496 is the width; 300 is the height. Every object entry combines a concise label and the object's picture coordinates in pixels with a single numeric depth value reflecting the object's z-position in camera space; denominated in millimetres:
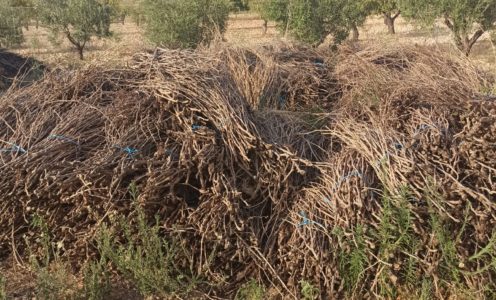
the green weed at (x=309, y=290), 3314
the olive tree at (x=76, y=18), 19812
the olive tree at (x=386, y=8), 27469
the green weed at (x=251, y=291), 3401
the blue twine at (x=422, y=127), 3950
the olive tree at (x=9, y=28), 22234
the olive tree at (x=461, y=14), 15680
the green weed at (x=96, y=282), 3318
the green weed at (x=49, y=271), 3244
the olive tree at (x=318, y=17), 17016
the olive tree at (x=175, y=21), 15164
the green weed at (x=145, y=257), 3373
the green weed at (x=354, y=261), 3381
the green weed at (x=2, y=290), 3109
